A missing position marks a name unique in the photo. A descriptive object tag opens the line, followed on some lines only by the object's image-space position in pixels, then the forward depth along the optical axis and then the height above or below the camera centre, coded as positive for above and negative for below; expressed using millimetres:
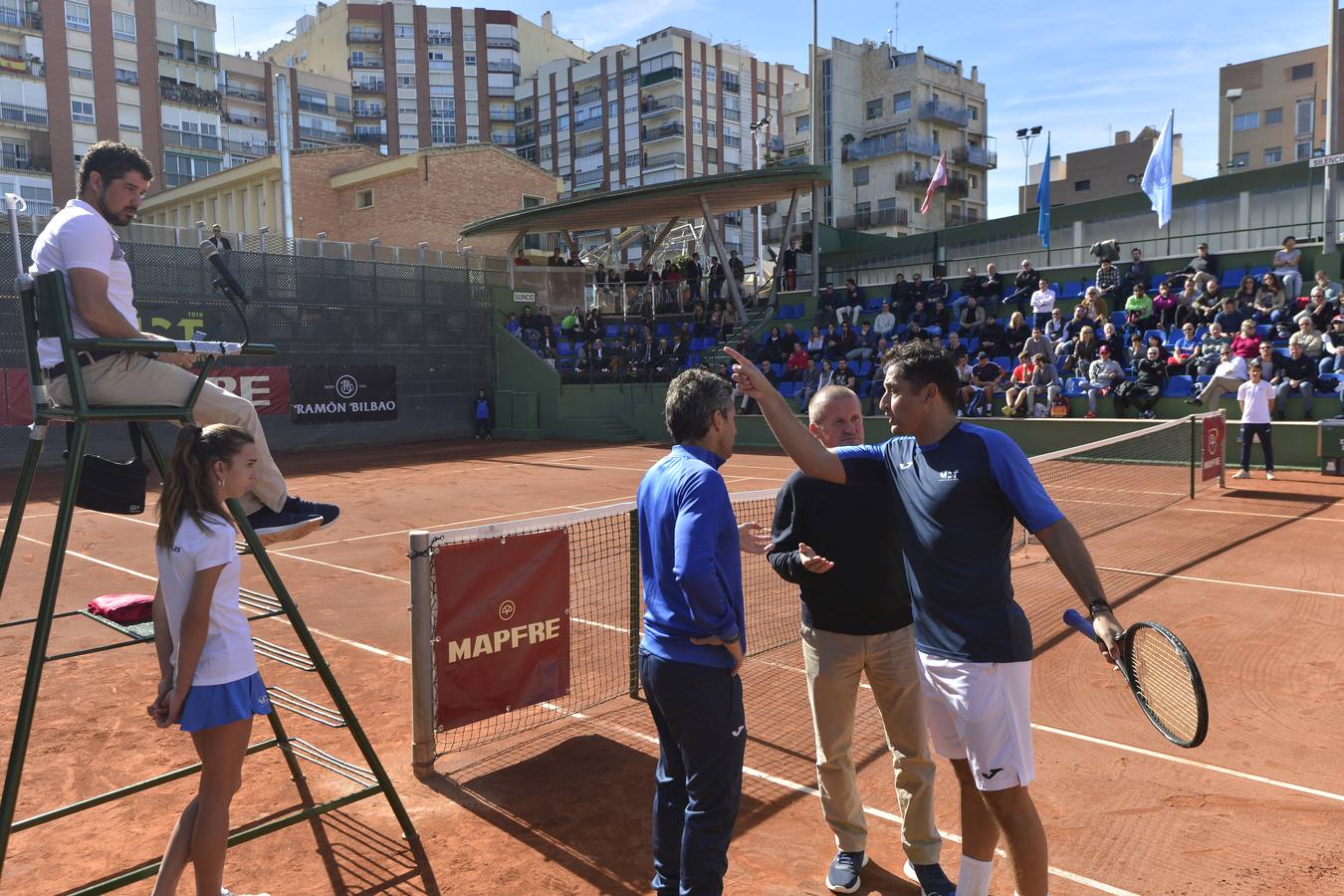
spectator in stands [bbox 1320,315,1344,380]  19250 -151
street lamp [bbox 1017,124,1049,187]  50844 +11925
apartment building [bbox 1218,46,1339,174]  71000 +18401
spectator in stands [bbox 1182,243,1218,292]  22766 +1916
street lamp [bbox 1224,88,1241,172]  70906 +17421
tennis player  3352 -918
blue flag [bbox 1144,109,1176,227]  25812 +4768
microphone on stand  3667 +347
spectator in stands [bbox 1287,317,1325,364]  19375 +62
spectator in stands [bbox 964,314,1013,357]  25297 +223
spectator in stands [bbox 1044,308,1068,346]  24391 +501
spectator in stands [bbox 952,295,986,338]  26453 +867
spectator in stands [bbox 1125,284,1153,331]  23266 +900
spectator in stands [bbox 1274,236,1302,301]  21359 +1812
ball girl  3334 -1026
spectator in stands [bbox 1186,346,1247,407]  19656 -731
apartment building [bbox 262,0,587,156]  84938 +27311
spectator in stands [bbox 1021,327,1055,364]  23234 +33
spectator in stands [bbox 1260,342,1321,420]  19281 -746
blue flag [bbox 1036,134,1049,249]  30884 +4823
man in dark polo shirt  4141 -1341
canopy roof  31578 +5619
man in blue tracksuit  3467 -1117
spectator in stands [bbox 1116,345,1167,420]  21016 -932
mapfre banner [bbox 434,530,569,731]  5609 -1720
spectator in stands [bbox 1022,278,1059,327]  25125 +1180
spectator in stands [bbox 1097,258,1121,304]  24484 +1704
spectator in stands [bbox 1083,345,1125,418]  21672 -741
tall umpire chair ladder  3279 -614
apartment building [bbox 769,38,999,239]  74000 +17547
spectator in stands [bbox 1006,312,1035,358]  24844 +316
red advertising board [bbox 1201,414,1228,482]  16109 -1797
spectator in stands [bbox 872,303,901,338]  28219 +752
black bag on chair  3848 -525
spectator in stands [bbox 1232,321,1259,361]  19656 +5
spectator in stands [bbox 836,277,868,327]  30438 +1609
